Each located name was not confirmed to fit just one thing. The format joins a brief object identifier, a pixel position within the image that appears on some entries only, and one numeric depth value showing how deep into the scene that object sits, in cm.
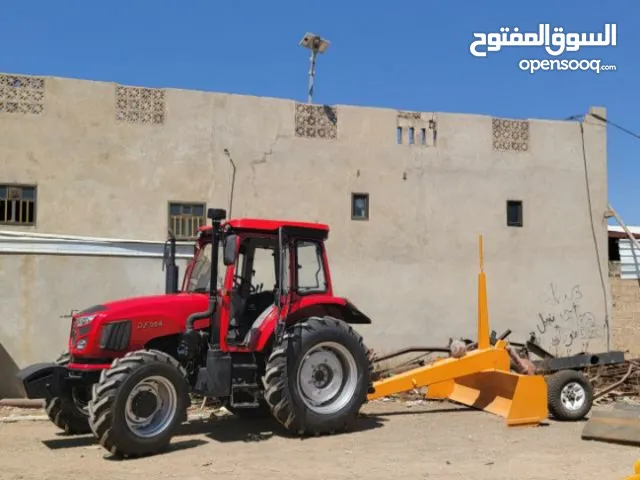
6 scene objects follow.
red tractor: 713
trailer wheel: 938
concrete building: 1205
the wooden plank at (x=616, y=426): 780
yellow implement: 895
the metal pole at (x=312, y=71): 1445
